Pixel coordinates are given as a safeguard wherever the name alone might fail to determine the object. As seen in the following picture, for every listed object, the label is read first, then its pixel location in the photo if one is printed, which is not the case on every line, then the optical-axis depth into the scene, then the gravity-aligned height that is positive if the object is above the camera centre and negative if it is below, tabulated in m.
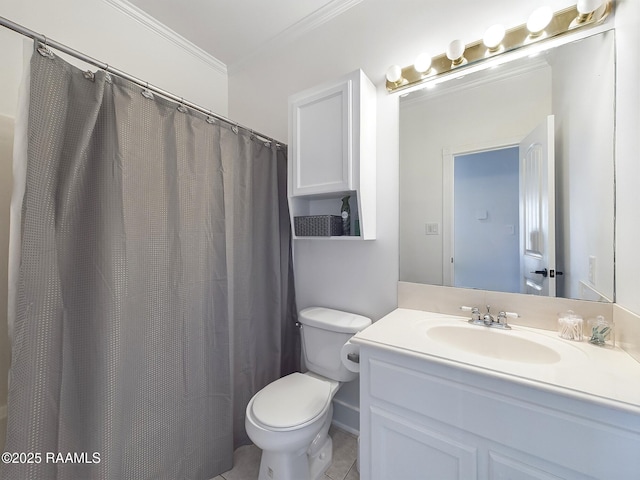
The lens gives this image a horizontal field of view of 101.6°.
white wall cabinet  1.35 +0.50
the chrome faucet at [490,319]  1.13 -0.38
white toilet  1.11 -0.79
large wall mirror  1.02 +0.26
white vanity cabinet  0.66 -0.58
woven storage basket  1.47 +0.06
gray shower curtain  0.87 -0.20
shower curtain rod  0.81 +0.66
